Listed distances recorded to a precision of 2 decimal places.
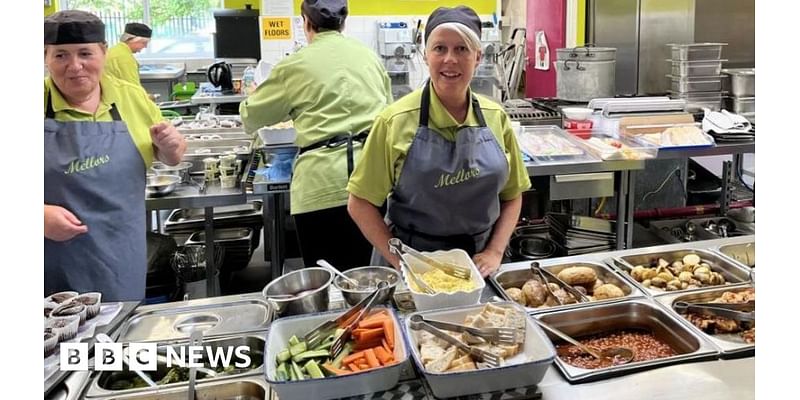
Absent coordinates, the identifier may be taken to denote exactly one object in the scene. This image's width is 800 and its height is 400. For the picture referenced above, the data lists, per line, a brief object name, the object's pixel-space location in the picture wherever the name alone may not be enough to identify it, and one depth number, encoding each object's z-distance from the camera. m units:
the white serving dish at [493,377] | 1.05
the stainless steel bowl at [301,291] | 1.32
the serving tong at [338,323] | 1.18
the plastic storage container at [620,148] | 2.91
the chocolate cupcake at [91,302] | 1.33
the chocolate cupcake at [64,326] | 1.21
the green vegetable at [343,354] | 1.13
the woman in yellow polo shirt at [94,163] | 1.60
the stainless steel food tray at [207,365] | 1.11
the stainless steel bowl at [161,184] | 2.54
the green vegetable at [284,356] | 1.12
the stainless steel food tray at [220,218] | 3.59
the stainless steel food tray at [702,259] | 1.60
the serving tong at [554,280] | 1.47
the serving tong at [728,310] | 1.31
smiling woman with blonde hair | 1.65
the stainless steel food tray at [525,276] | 1.56
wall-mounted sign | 5.16
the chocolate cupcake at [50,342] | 1.18
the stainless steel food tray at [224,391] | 1.10
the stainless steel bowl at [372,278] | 1.35
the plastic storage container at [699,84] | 3.54
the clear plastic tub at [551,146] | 2.89
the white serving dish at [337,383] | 1.04
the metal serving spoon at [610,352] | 1.27
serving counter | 1.10
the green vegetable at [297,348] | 1.14
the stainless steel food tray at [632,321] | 1.31
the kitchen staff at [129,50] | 3.37
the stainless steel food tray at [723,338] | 1.22
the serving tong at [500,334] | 1.17
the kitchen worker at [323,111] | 2.36
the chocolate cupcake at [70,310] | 1.27
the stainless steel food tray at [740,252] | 1.74
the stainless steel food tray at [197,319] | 1.33
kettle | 5.11
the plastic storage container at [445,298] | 1.32
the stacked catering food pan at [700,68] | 3.51
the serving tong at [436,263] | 1.46
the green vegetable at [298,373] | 1.07
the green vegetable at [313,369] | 1.08
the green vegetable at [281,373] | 1.08
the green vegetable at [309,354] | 1.12
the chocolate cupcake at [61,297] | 1.34
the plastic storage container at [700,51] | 3.47
